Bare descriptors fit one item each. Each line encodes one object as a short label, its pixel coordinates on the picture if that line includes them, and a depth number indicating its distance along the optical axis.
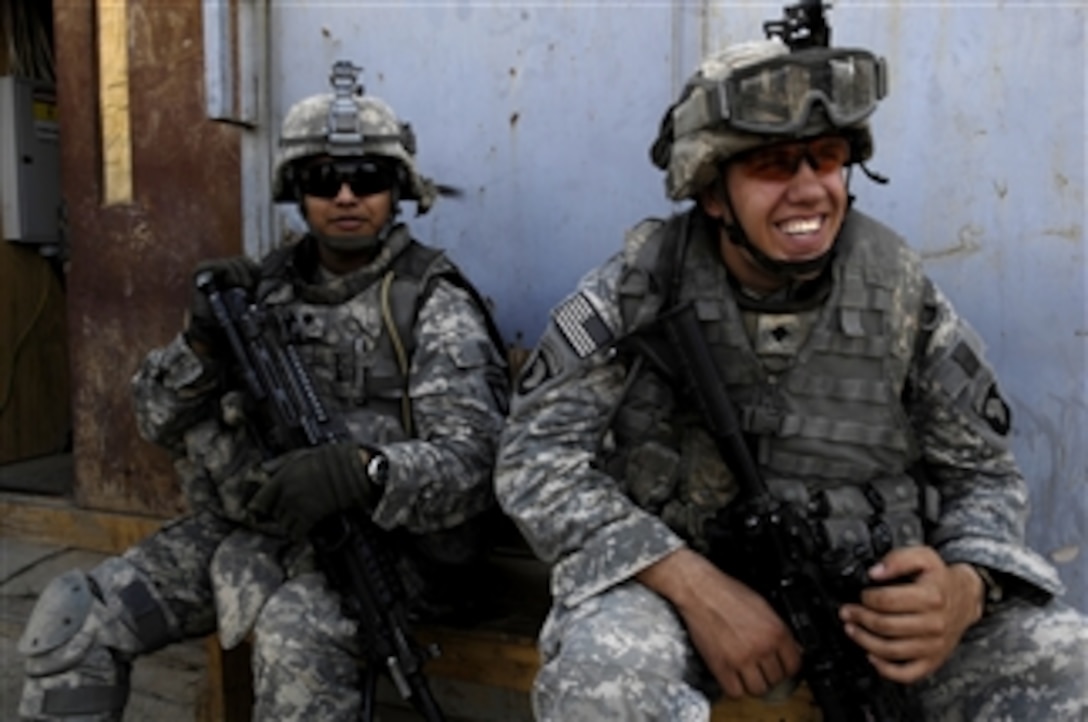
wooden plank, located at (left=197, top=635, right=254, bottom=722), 2.97
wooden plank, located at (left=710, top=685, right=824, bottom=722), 2.21
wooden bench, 2.29
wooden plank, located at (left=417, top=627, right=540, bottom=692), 2.62
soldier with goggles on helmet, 1.93
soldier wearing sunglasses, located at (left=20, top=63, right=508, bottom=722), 2.41
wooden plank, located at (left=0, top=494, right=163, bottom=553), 3.78
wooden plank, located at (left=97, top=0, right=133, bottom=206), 3.71
